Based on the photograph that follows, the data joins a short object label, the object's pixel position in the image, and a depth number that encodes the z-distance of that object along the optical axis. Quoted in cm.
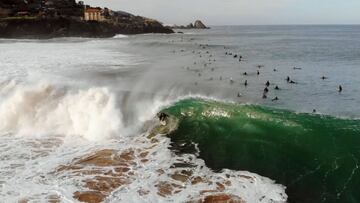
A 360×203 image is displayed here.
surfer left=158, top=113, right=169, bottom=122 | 2011
